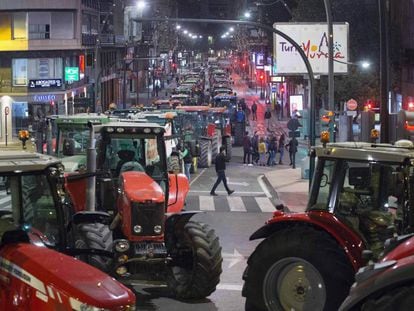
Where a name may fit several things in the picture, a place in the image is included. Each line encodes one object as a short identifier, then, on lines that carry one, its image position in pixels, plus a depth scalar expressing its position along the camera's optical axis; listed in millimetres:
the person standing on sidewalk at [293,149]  34072
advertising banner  33156
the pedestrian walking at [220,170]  24984
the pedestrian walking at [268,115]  55050
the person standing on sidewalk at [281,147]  37344
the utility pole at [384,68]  20359
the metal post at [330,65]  25219
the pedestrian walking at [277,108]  66356
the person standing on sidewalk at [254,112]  60322
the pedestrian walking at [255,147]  36094
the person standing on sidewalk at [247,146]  35844
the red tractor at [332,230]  8398
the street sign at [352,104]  36031
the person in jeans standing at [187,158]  27206
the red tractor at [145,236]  9961
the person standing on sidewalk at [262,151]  37359
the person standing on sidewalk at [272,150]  35888
